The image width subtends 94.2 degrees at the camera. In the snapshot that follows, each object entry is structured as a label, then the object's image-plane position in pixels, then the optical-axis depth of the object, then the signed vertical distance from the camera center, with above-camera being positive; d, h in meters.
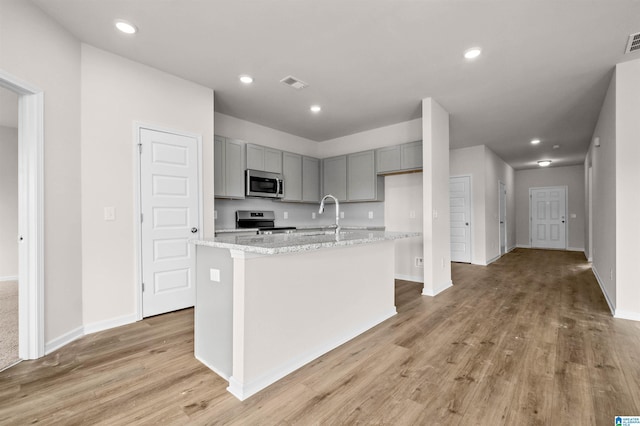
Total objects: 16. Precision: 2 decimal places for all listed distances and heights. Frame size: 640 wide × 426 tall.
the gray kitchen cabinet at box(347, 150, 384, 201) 5.27 +0.64
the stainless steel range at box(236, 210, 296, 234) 4.85 -0.13
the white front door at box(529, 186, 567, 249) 9.12 -0.15
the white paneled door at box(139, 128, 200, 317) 3.13 -0.03
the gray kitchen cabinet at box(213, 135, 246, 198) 4.29 +0.70
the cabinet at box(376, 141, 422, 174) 4.65 +0.91
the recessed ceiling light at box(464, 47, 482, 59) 2.87 +1.58
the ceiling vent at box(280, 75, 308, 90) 3.46 +1.58
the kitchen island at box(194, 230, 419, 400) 1.85 -0.65
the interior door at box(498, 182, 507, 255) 7.85 -0.07
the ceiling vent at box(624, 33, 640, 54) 2.66 +1.57
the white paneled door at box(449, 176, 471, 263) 6.75 -0.12
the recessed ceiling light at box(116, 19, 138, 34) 2.46 +1.59
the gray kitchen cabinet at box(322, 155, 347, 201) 5.65 +0.71
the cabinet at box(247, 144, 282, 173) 4.72 +0.91
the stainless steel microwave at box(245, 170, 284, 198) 4.64 +0.48
